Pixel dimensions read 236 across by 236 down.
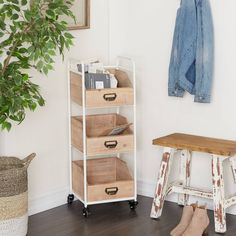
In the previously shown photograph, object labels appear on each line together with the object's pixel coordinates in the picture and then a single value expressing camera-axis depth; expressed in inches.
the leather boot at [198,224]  136.6
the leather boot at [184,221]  137.9
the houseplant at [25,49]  122.3
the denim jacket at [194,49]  146.9
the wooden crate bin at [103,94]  148.6
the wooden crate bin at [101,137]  150.9
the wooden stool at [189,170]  139.6
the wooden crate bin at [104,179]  152.7
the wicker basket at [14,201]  128.1
